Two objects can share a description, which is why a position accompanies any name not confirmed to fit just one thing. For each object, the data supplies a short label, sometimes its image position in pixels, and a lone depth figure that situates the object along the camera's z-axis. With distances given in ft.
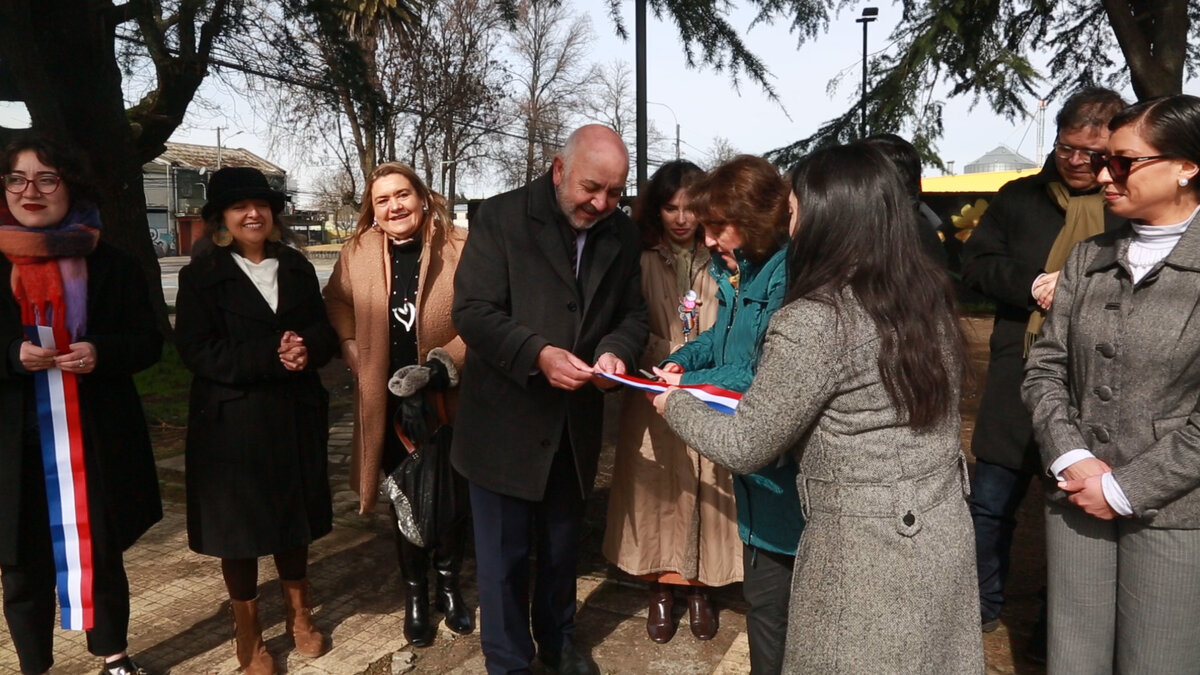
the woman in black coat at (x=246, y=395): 10.11
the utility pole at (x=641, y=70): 20.11
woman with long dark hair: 6.29
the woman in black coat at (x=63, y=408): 9.16
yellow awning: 65.77
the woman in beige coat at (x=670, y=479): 11.49
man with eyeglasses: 9.69
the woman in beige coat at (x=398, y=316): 11.38
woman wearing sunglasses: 6.97
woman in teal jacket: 7.99
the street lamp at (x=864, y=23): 24.04
